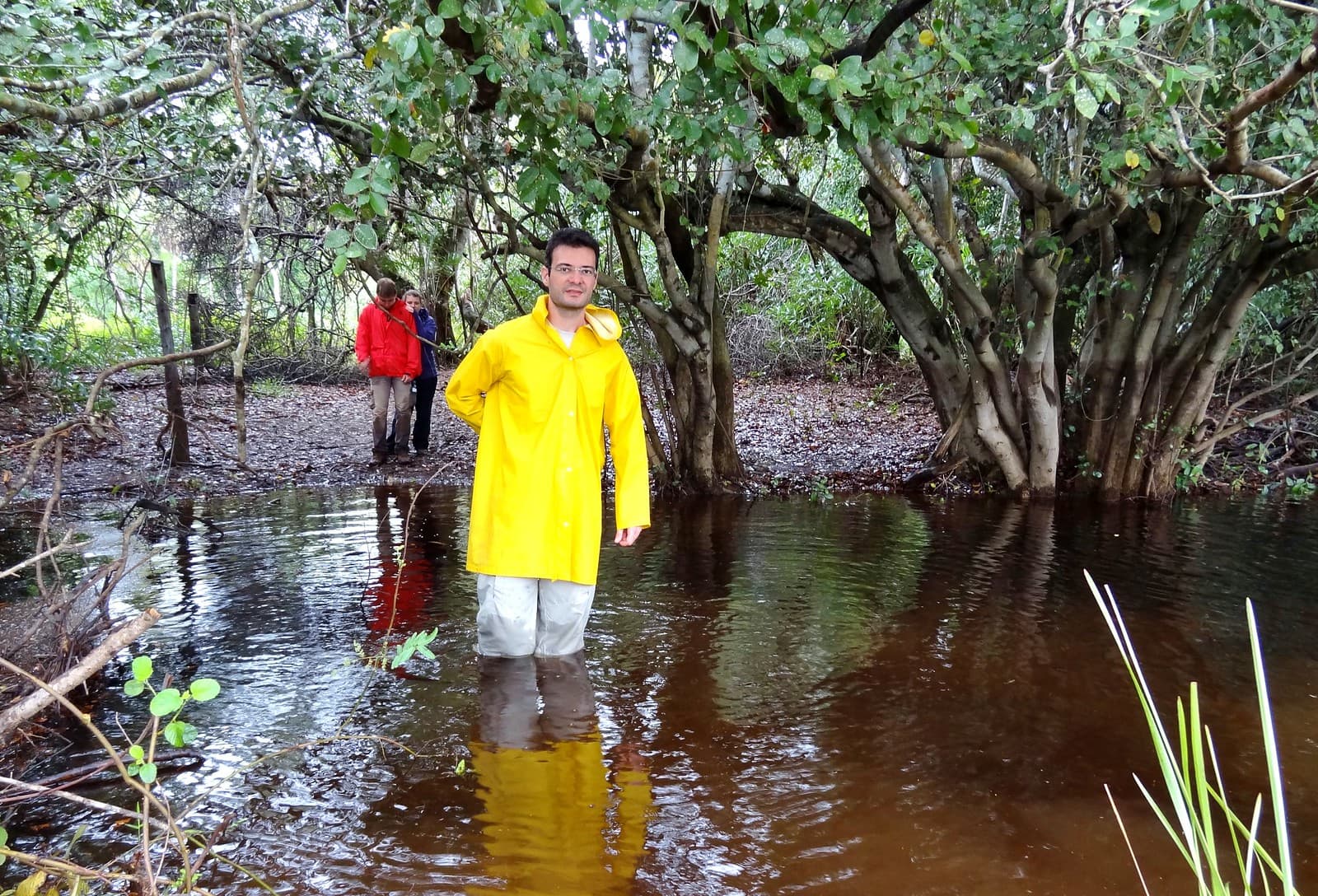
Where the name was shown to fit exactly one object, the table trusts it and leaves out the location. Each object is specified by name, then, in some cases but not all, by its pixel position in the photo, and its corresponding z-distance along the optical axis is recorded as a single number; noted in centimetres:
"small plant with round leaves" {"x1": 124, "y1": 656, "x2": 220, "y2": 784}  200
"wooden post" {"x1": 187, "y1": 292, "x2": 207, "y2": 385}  922
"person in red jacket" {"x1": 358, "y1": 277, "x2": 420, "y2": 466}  962
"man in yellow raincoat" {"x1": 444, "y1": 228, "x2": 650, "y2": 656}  404
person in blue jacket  969
